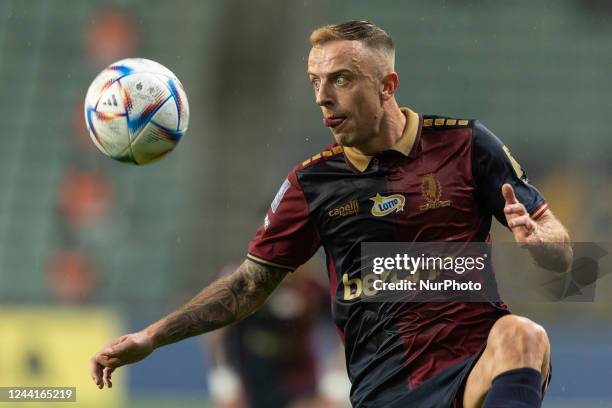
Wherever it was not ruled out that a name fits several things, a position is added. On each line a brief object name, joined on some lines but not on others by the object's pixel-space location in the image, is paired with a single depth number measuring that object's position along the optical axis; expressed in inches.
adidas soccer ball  405.1
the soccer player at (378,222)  354.9
